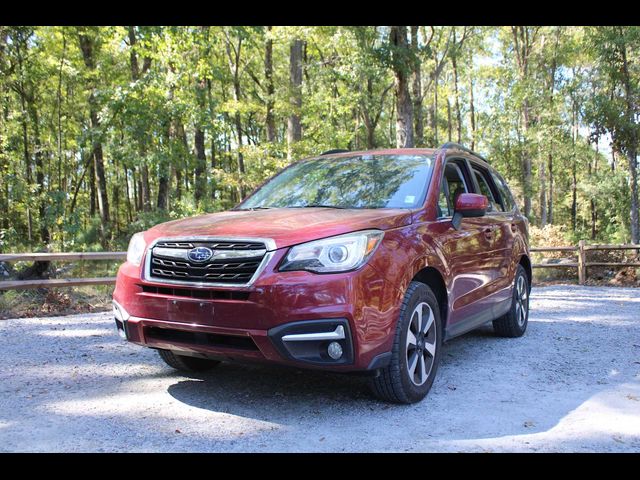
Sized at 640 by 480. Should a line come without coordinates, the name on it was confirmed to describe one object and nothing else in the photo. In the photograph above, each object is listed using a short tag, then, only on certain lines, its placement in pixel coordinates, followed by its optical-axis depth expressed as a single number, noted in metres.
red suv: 3.24
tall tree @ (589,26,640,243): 15.14
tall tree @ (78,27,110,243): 16.55
